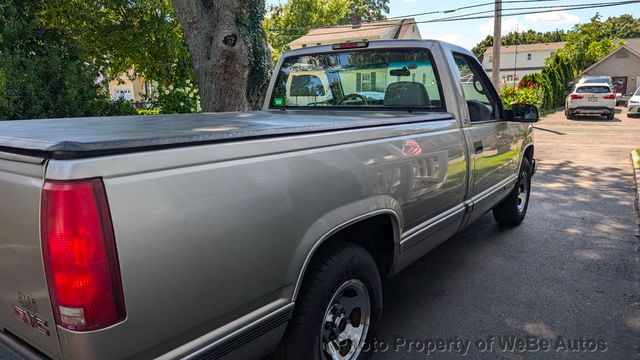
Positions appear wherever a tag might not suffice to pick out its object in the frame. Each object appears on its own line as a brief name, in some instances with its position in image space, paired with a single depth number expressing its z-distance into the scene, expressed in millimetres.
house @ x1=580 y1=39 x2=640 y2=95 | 47562
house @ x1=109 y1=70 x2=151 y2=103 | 39412
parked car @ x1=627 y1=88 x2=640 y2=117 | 20266
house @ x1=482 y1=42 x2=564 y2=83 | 68688
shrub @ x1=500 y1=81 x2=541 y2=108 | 18469
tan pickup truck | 1415
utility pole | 16234
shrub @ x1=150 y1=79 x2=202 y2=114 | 9789
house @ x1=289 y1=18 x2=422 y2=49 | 39375
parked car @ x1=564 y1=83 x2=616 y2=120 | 19656
